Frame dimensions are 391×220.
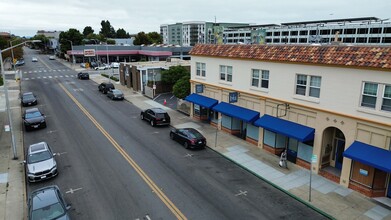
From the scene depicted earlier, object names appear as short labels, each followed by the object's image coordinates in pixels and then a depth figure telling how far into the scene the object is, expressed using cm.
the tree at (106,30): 17100
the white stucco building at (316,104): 1502
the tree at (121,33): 17180
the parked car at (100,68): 7688
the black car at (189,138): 2205
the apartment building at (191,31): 18075
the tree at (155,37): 13827
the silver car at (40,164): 1650
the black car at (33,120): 2593
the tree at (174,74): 4144
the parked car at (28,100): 3527
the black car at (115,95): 4003
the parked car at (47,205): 1180
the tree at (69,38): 9944
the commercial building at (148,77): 4288
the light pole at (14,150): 1998
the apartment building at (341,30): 9383
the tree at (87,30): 16088
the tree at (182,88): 3334
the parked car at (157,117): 2777
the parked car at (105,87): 4408
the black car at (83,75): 5906
